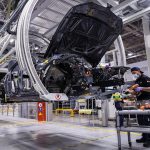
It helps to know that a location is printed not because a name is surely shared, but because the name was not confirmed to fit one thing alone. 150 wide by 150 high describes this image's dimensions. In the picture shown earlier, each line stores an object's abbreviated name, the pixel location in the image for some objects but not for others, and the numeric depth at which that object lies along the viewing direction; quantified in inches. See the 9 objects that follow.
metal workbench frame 139.7
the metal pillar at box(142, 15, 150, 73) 354.6
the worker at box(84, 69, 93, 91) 164.3
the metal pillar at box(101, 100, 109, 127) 318.3
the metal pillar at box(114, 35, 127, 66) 200.5
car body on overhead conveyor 157.8
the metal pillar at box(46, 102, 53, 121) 432.8
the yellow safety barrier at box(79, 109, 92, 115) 462.7
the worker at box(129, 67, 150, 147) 173.3
